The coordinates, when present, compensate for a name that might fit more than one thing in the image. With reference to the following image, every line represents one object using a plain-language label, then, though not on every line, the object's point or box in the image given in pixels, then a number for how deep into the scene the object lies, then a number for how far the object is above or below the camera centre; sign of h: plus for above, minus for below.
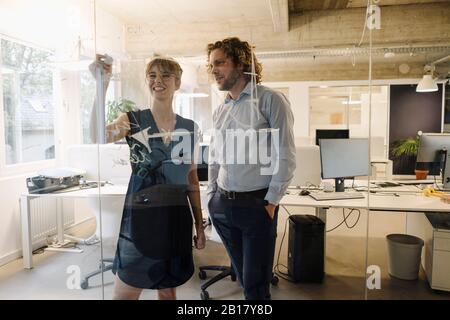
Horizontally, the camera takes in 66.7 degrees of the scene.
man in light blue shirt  1.74 -0.08
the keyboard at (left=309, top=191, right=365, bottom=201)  2.65 -0.38
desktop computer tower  2.65 -0.81
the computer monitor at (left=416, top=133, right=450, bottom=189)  2.99 -0.04
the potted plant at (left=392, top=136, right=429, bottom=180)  3.34 -0.02
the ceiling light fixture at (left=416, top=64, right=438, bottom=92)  5.27 +1.06
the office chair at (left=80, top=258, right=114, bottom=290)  2.50 -0.95
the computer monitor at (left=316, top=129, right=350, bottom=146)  3.91 +0.17
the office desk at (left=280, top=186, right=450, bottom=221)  2.45 -0.41
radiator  3.12 -0.66
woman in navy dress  1.85 -0.30
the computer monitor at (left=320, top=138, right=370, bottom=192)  2.75 -0.08
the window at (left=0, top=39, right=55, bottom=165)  3.05 +0.38
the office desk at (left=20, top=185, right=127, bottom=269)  2.77 -0.60
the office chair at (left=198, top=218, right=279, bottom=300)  2.36 -0.92
